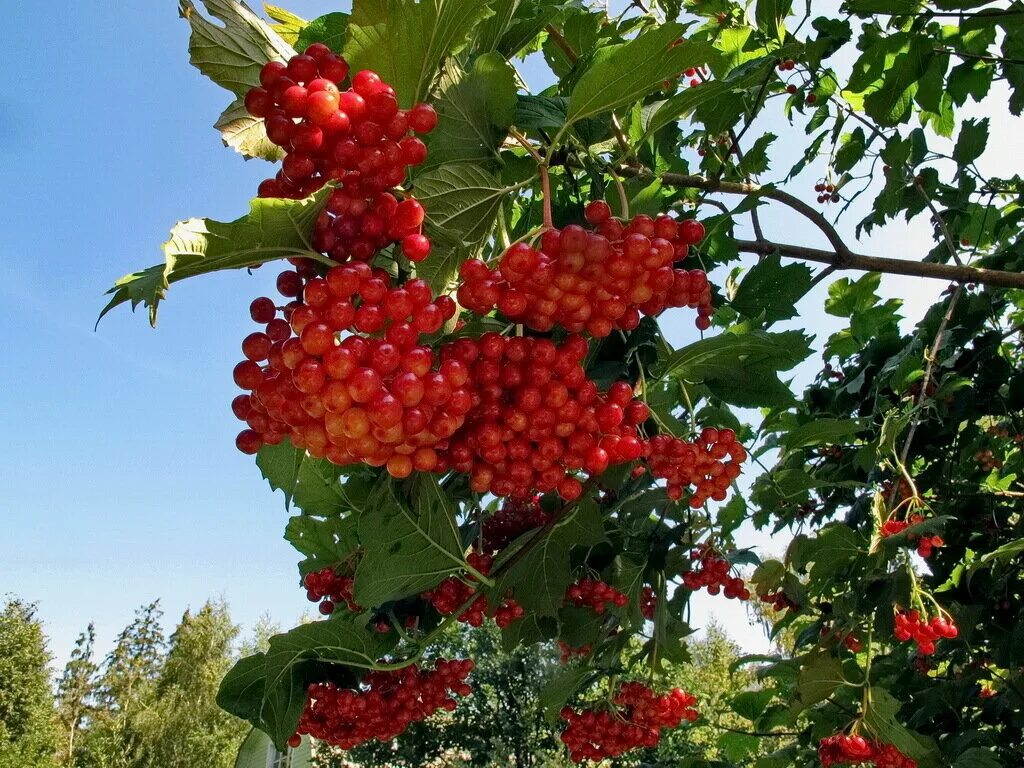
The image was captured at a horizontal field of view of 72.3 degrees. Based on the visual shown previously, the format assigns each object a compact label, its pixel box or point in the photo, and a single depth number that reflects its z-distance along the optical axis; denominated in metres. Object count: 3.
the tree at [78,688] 24.86
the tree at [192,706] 22.47
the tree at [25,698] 19.33
